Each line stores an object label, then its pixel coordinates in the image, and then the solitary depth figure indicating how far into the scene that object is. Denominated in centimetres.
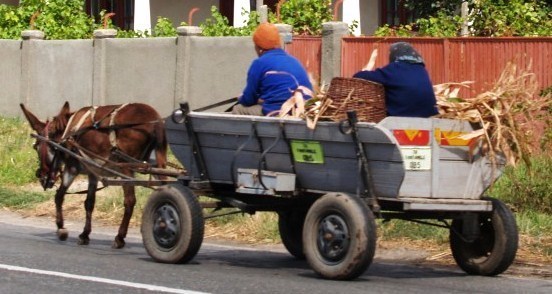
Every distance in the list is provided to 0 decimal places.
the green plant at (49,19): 2834
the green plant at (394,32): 2184
